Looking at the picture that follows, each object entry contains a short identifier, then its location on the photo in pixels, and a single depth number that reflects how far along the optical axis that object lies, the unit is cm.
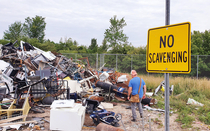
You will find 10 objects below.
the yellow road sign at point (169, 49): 205
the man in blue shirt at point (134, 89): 572
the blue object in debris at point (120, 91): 760
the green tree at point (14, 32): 3007
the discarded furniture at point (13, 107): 488
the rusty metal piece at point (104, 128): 413
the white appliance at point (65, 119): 448
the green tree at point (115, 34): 2961
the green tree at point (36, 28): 3216
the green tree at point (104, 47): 3062
